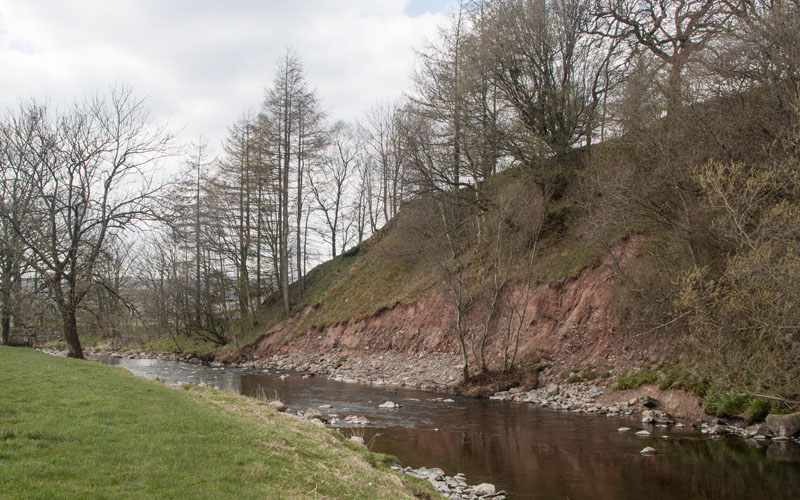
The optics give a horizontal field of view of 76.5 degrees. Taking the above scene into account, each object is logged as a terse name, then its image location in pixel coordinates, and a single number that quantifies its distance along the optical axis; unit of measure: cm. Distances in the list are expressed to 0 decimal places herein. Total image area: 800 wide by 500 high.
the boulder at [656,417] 1273
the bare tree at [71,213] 1888
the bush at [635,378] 1448
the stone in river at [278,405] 1383
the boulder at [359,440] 1049
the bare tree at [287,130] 3391
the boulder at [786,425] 1071
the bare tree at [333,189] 3972
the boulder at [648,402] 1363
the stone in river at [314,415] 1370
